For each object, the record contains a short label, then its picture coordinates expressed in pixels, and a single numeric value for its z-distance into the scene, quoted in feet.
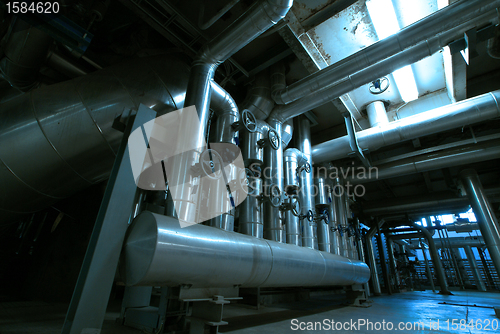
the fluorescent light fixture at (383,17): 7.97
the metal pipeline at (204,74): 5.08
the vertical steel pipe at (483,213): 12.12
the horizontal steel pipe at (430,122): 9.30
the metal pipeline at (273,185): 7.65
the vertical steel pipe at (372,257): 16.20
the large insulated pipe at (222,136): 6.04
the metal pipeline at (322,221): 10.57
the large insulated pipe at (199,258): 3.62
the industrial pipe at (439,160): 11.80
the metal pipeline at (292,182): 8.26
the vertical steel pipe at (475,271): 25.66
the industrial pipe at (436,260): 18.13
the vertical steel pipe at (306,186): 9.19
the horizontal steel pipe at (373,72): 7.26
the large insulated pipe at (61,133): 5.48
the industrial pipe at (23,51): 5.87
